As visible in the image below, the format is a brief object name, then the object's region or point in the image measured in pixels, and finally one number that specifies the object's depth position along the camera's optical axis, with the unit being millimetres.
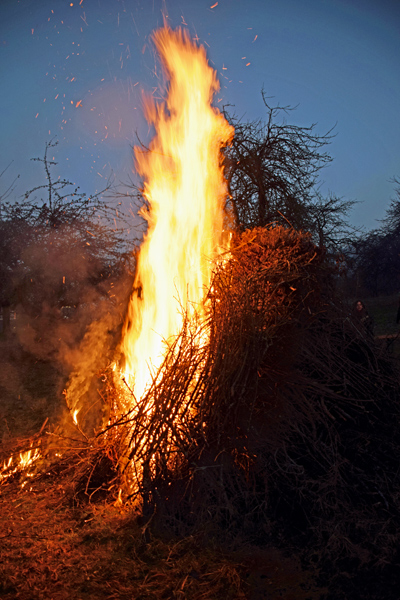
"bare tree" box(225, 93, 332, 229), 11336
